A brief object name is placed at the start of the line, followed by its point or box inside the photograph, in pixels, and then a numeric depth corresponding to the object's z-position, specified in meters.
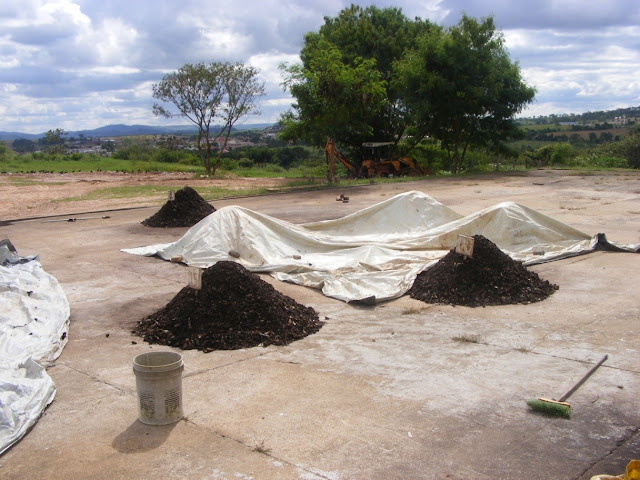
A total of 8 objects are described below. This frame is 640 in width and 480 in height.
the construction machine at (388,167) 26.28
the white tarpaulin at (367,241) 8.80
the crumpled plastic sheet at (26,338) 4.15
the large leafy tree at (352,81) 20.25
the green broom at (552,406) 4.23
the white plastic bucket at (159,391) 4.02
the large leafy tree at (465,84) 24.30
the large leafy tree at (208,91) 26.98
